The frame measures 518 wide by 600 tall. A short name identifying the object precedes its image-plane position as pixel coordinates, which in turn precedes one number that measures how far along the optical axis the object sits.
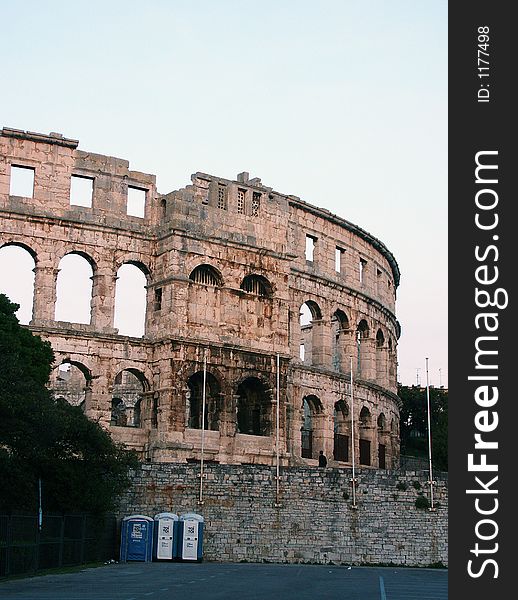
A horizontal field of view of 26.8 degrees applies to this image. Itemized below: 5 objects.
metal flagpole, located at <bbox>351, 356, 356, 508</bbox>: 41.56
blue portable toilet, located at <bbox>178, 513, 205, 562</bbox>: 38.47
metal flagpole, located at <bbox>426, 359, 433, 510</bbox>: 41.78
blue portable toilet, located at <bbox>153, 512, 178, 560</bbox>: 38.41
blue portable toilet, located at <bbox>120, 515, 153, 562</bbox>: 38.09
